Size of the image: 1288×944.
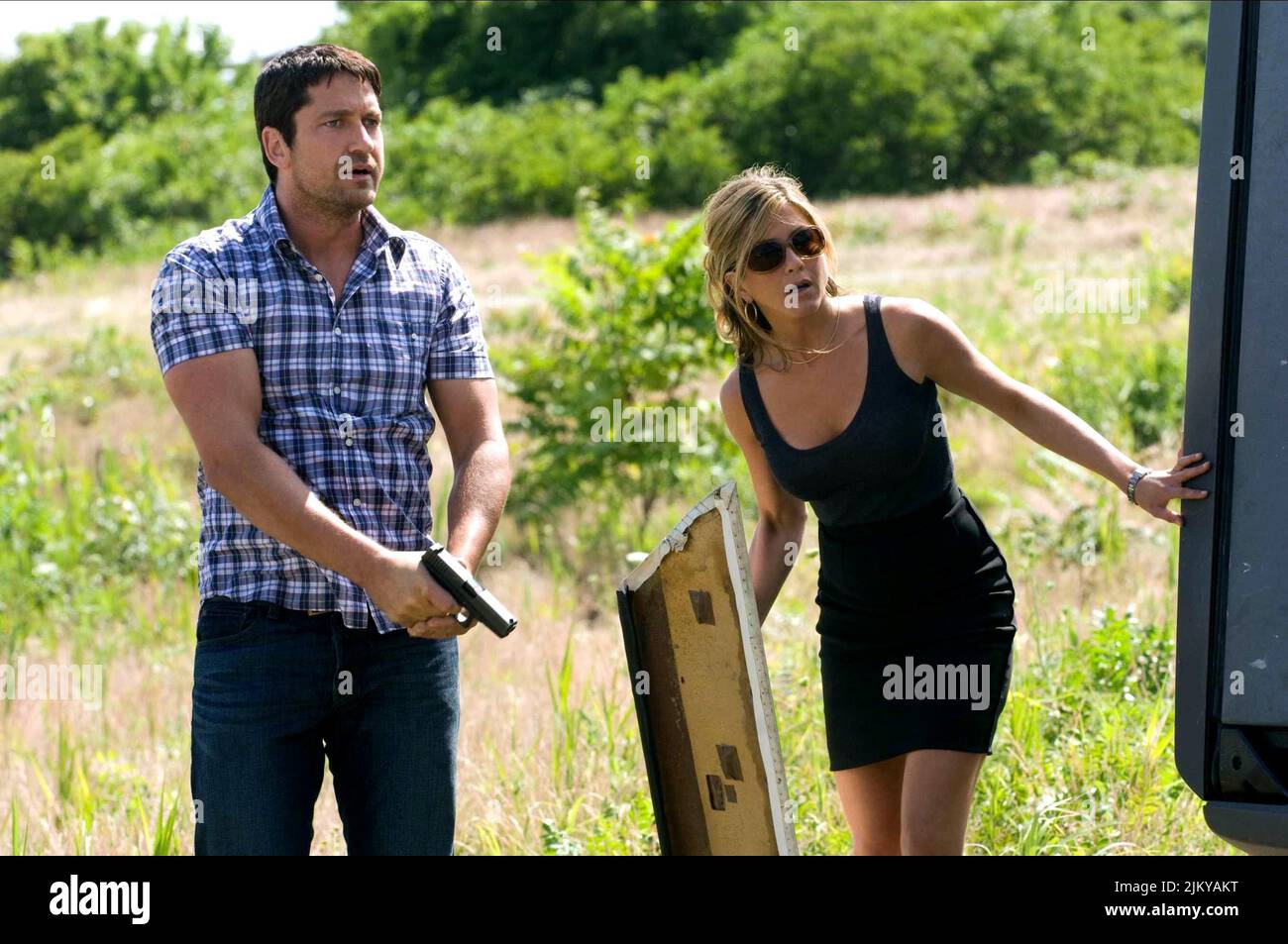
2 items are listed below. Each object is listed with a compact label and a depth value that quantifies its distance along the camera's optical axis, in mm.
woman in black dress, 6500
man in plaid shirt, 5797
